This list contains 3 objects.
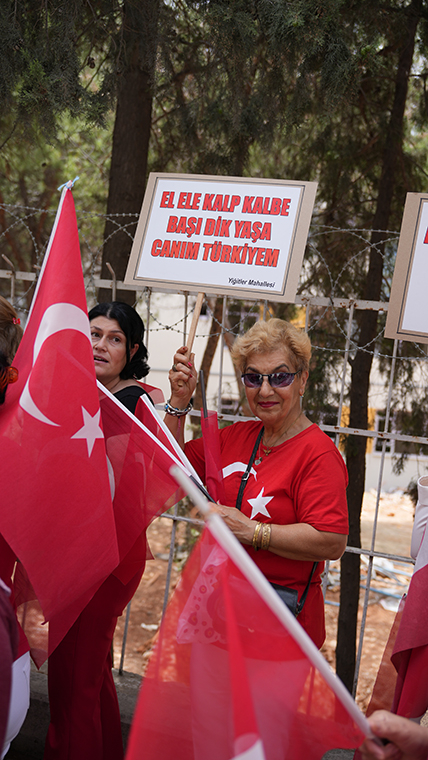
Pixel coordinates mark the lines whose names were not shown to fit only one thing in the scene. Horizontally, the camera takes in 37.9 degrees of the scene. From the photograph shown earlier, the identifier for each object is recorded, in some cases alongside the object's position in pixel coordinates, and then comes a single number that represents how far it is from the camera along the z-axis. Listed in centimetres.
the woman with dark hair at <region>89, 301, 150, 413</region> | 280
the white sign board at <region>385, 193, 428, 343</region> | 272
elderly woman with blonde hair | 214
